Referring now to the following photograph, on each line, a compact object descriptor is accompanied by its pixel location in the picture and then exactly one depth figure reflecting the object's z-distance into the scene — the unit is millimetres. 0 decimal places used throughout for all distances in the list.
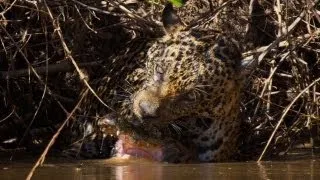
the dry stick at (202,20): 11895
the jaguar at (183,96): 11367
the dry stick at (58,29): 10106
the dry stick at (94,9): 11543
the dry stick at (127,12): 11601
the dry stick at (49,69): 12031
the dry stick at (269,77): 11664
